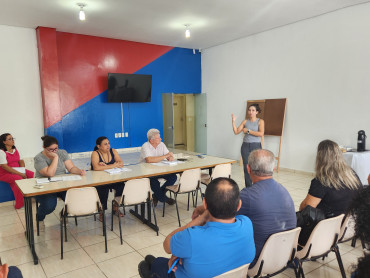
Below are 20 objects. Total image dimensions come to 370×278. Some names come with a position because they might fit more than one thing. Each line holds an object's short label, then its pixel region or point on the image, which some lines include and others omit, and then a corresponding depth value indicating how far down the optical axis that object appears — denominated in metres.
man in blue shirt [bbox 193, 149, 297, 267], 1.92
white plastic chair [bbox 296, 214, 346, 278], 2.07
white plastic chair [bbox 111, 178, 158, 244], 3.29
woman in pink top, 4.48
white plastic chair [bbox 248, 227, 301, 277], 1.85
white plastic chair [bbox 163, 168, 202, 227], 3.77
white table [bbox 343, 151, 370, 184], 4.85
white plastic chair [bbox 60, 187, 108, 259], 2.95
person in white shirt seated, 4.24
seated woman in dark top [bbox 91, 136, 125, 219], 3.87
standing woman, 5.02
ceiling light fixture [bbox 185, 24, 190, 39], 6.59
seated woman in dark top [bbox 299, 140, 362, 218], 2.30
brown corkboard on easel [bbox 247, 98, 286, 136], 6.79
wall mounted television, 7.61
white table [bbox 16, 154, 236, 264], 2.96
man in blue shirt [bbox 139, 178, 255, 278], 1.47
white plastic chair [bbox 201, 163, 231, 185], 4.08
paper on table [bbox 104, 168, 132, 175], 3.67
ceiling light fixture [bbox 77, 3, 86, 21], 5.13
